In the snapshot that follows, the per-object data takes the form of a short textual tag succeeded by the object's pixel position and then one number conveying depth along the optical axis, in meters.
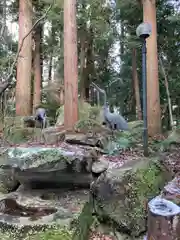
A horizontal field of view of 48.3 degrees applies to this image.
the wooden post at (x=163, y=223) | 1.66
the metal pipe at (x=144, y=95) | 3.44
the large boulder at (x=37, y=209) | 2.65
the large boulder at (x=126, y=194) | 2.90
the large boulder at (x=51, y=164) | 3.35
